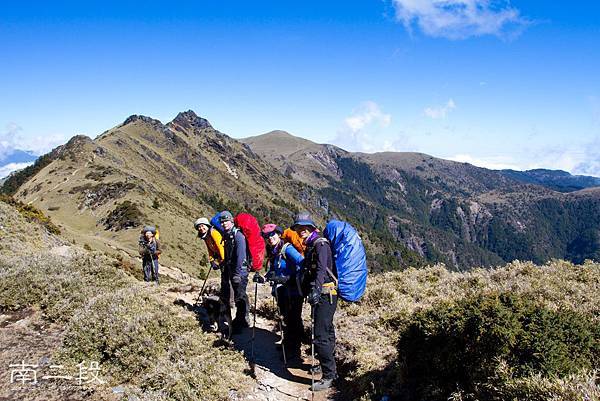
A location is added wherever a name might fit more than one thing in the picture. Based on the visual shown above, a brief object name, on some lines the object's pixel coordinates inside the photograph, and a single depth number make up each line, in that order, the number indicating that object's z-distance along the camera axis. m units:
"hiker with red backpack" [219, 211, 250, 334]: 9.28
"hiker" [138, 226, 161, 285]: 15.30
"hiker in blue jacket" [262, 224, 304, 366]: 8.51
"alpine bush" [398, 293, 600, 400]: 5.30
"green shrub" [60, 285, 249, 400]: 7.36
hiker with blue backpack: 7.25
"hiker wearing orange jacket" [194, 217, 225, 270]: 10.25
